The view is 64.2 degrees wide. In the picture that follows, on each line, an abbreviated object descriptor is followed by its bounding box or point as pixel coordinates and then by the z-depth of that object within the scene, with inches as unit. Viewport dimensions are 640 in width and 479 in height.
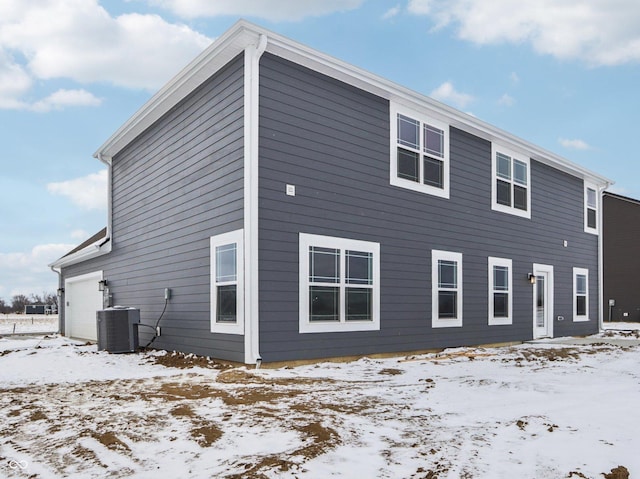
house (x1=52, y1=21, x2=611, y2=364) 298.2
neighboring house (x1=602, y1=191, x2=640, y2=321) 932.0
